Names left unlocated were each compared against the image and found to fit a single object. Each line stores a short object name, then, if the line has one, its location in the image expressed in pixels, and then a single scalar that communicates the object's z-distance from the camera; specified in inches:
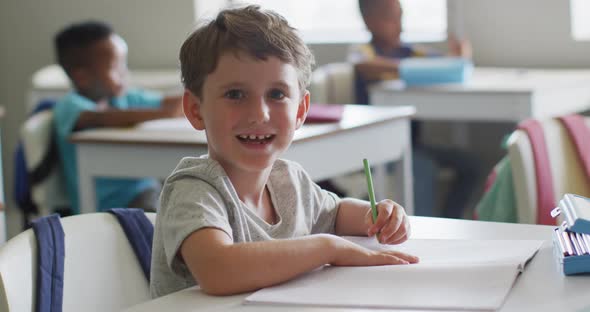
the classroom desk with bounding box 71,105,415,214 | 125.7
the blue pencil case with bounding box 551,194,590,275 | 60.9
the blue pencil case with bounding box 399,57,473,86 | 183.2
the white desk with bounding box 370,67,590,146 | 169.0
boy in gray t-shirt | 62.2
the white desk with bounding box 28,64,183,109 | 214.7
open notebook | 57.9
